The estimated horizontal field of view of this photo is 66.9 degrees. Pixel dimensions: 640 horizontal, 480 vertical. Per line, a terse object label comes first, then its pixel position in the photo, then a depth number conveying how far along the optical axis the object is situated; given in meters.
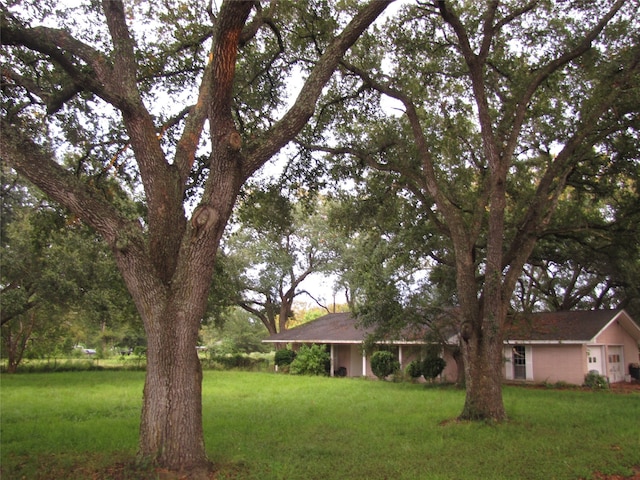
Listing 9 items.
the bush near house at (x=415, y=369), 21.92
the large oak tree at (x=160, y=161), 5.96
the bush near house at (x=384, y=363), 23.36
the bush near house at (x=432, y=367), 21.30
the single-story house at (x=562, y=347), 21.23
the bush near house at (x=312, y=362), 27.47
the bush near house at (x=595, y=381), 20.14
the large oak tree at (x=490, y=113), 10.50
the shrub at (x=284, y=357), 29.31
